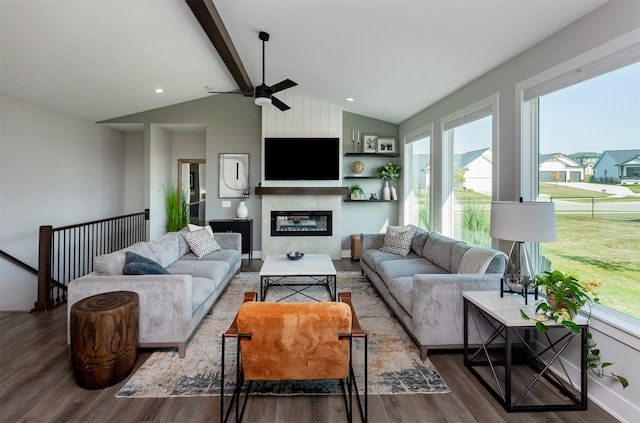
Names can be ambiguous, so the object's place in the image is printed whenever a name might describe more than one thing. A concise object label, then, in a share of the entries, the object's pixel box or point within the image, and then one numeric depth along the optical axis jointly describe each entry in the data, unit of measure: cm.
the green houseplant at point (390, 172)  654
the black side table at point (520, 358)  208
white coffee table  373
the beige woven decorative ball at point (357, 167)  655
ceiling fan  385
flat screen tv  629
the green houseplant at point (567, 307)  202
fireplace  643
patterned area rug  224
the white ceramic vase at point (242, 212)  646
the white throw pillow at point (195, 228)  480
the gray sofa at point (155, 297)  263
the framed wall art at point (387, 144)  660
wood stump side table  222
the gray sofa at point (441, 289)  263
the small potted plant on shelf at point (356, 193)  661
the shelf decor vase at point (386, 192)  662
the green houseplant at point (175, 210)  700
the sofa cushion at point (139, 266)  285
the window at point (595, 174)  213
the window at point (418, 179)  544
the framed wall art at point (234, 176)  671
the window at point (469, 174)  373
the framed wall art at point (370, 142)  661
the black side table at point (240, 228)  631
